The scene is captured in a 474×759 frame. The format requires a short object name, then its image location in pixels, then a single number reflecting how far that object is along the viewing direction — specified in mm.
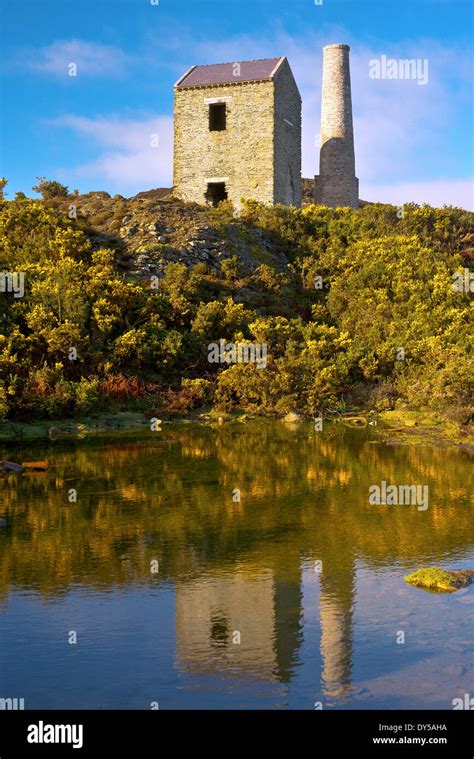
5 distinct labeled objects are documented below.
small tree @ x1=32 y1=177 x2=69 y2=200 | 35625
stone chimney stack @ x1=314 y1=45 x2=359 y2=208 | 39219
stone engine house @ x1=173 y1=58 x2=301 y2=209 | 35219
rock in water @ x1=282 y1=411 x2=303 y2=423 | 21594
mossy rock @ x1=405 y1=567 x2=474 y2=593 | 7805
